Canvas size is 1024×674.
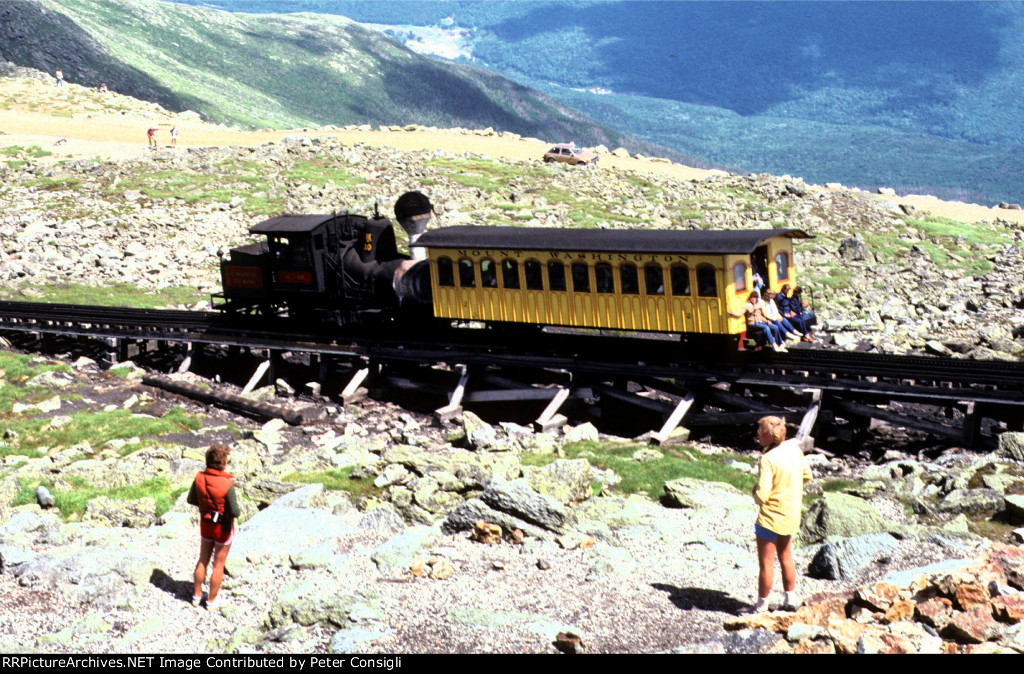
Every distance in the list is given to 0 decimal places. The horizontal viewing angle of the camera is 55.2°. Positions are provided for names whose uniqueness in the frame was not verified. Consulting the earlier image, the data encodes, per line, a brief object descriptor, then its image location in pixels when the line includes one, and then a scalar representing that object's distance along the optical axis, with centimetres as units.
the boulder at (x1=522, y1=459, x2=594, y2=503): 1561
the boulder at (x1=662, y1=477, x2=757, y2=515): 1508
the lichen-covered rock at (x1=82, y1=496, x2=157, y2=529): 1498
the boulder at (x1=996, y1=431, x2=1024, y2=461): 1756
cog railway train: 2233
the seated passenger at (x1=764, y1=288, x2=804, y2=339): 2281
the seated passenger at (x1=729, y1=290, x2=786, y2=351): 2248
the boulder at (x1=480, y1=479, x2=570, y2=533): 1352
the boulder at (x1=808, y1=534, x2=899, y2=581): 1156
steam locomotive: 2755
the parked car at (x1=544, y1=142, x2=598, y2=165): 6391
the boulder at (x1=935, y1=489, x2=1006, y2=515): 1382
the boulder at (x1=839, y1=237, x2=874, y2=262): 4394
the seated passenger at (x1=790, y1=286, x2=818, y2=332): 2434
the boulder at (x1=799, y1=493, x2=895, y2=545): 1299
